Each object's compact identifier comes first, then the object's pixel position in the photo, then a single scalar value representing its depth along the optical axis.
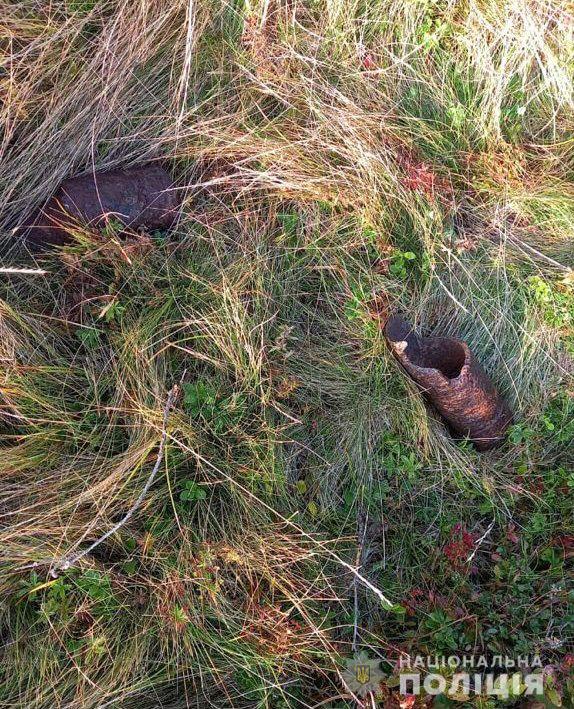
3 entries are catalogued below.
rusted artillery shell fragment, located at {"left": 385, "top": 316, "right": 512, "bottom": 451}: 2.46
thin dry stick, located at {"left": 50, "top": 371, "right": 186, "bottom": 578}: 2.15
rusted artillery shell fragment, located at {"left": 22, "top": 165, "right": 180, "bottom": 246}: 2.55
